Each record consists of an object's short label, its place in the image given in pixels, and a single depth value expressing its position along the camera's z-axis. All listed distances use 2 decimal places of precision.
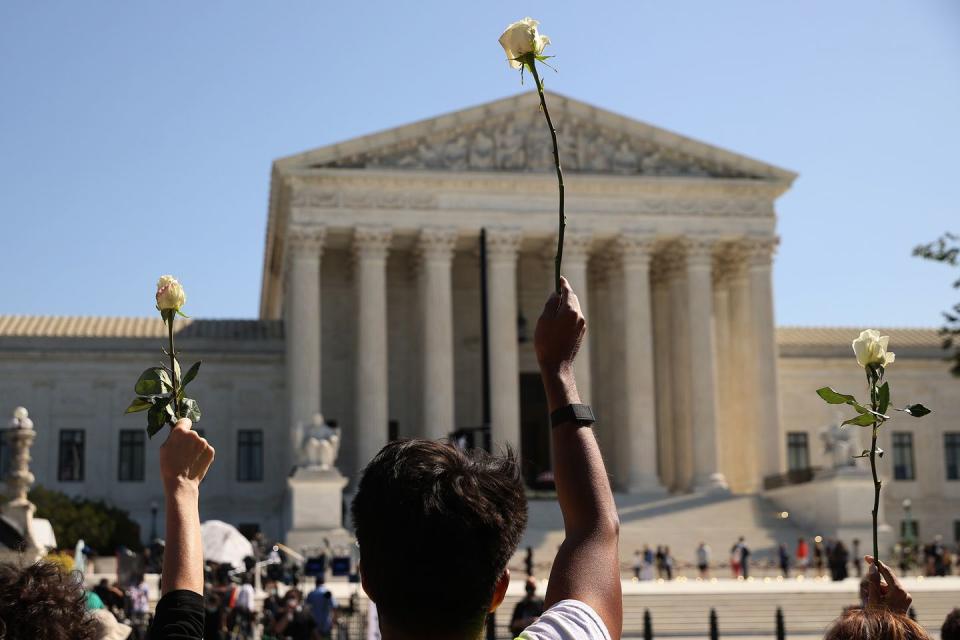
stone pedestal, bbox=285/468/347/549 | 55.91
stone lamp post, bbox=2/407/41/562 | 28.36
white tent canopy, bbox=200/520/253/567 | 38.16
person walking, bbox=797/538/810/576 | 52.73
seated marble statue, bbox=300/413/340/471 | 56.66
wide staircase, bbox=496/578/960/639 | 36.25
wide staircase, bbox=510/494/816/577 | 56.03
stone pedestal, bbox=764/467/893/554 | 56.56
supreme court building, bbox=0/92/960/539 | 62.72
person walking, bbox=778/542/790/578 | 50.69
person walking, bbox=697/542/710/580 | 50.84
